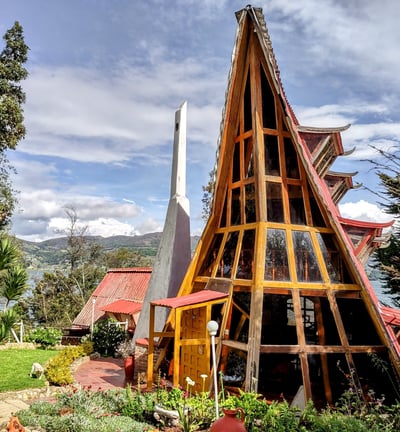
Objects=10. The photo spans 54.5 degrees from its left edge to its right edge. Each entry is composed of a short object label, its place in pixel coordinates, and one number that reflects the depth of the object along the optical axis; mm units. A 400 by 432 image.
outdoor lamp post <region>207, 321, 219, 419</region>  7354
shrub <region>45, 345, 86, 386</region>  11727
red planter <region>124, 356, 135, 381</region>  12469
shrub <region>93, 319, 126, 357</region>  16812
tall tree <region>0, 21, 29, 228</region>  20812
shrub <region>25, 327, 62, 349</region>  19969
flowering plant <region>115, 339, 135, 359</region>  15586
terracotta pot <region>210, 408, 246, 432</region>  5875
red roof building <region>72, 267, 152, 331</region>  19531
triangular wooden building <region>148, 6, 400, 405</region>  9570
